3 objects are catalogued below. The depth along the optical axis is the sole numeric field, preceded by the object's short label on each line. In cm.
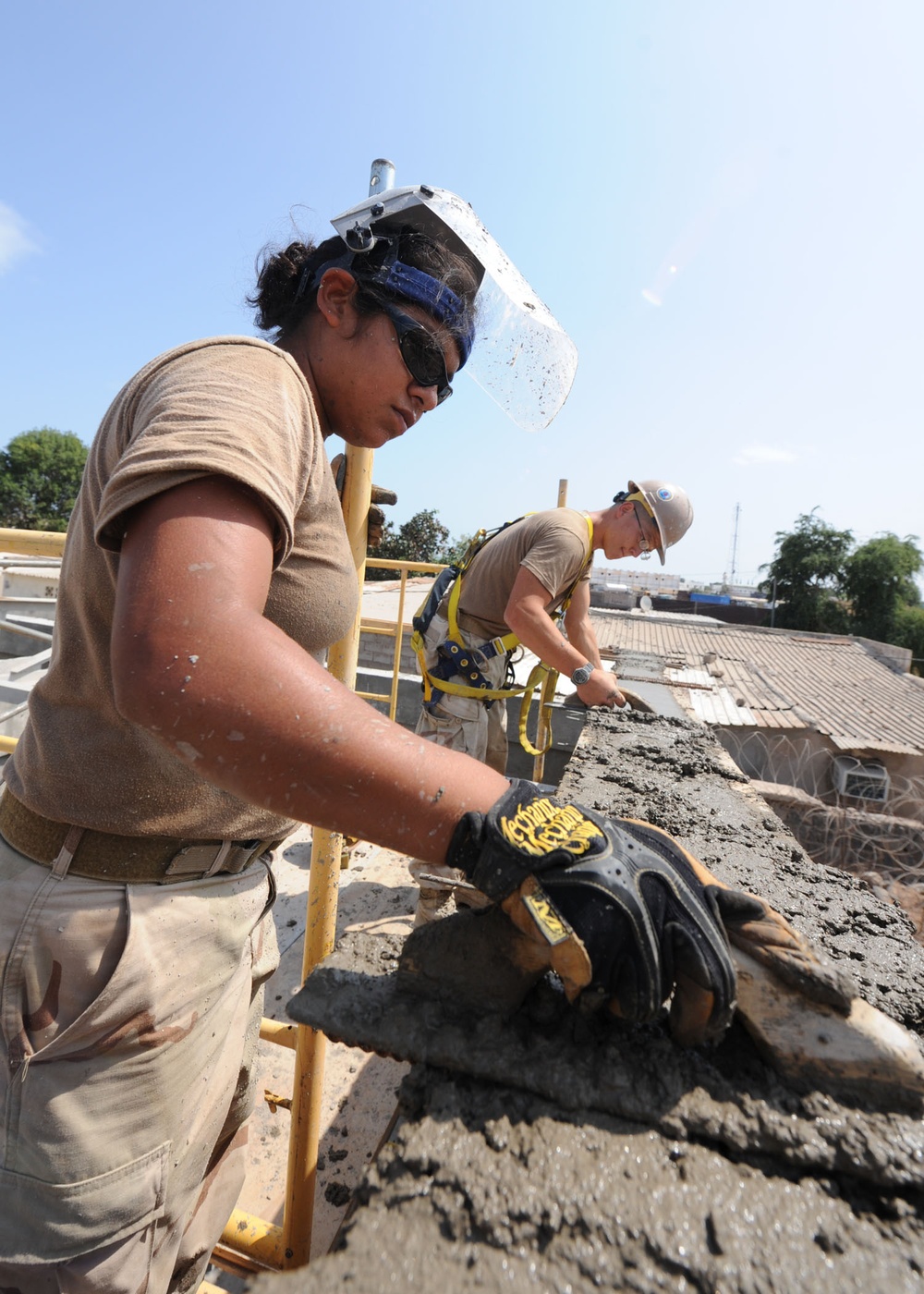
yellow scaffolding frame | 190
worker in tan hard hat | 332
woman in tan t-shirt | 76
